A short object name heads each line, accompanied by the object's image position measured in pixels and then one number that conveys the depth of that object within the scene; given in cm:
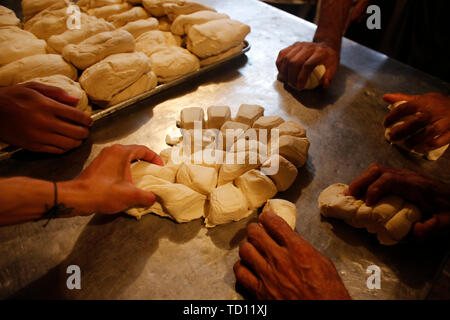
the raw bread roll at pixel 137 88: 57
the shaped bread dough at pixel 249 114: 54
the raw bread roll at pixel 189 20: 67
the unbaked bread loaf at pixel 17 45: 56
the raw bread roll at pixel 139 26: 67
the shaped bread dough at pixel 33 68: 53
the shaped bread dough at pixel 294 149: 49
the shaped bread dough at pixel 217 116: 54
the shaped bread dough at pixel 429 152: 53
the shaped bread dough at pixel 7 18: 63
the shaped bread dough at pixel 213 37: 63
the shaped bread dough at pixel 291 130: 52
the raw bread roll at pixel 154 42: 65
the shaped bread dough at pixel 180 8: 70
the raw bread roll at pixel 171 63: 60
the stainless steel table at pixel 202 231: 40
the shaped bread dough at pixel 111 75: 54
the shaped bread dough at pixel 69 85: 52
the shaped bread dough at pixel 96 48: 56
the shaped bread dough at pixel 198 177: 45
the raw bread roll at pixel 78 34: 60
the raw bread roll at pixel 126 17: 71
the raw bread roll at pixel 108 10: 72
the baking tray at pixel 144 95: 50
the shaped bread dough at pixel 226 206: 44
